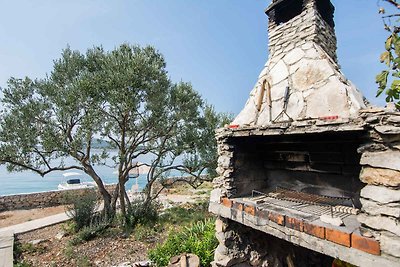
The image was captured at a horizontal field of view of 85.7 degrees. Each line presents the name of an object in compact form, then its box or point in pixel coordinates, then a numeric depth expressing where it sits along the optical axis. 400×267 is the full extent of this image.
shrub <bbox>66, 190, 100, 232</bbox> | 7.98
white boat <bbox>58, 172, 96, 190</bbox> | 15.27
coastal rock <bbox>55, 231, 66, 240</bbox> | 7.61
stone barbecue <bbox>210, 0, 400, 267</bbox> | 2.18
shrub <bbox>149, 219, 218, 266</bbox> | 4.91
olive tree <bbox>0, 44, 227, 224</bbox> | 7.43
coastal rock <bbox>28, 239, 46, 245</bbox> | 7.23
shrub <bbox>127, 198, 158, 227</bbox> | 8.18
